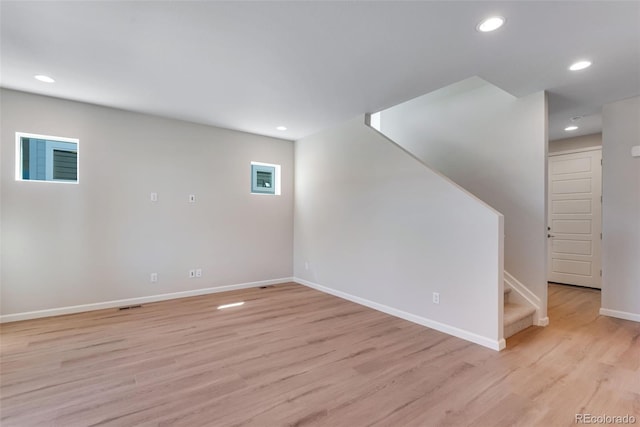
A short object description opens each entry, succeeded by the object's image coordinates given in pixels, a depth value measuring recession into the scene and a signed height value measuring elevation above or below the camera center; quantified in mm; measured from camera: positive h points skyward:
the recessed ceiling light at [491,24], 2021 +1363
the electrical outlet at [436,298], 3191 -928
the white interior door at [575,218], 4906 -57
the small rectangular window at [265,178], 5180 +630
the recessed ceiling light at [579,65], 2643 +1388
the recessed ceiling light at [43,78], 2963 +1378
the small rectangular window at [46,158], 3400 +647
